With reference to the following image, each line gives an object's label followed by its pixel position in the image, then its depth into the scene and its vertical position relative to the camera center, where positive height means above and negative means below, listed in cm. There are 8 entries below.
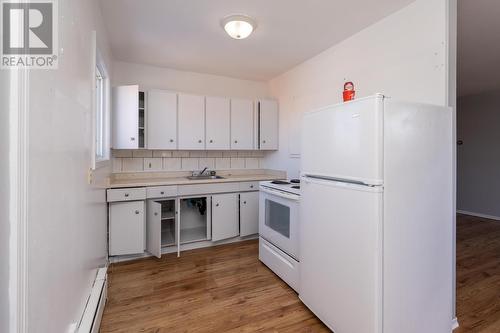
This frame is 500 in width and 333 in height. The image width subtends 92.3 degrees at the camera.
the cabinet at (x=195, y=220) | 320 -81
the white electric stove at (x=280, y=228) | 215 -65
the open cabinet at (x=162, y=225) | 270 -75
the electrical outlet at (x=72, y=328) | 114 -80
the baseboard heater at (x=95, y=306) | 129 -87
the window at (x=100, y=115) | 231 +49
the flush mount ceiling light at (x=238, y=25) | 208 +123
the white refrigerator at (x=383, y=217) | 135 -33
